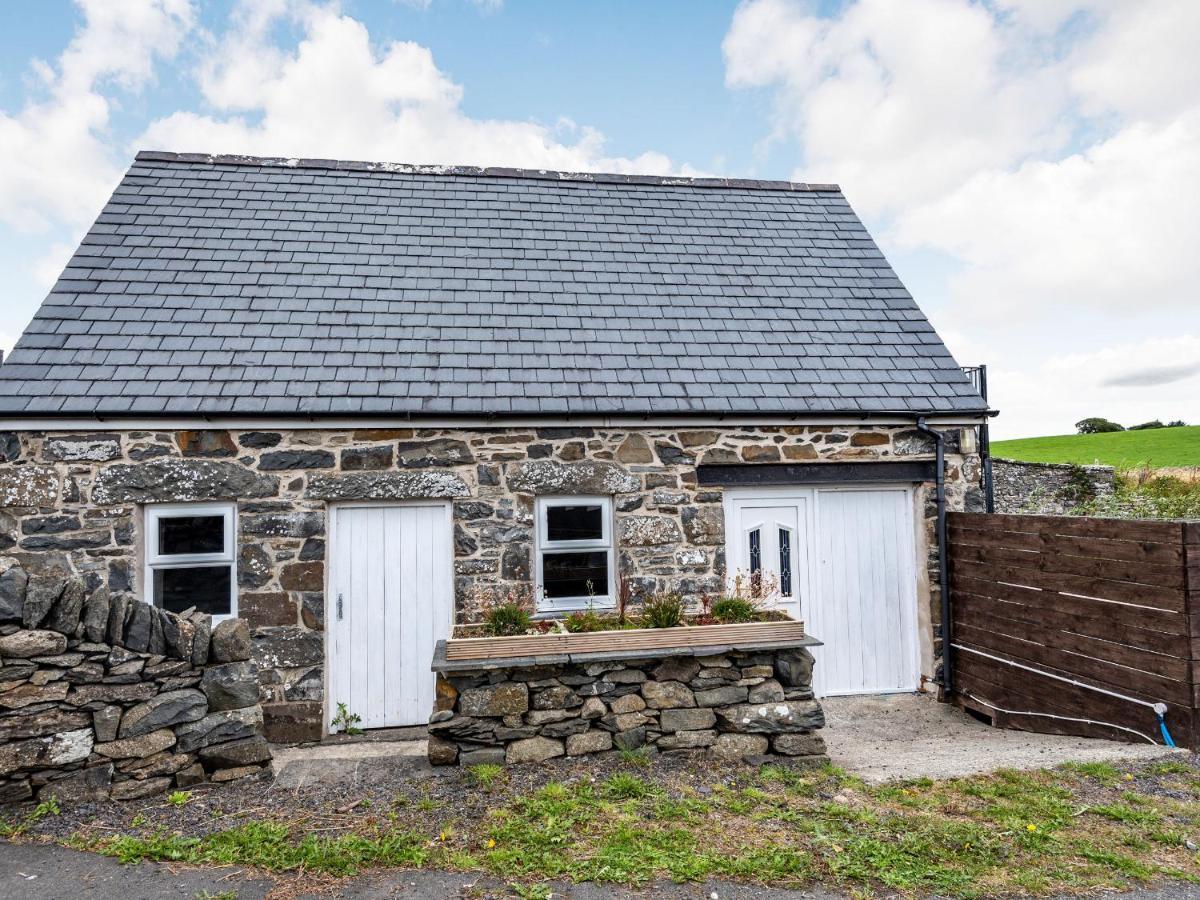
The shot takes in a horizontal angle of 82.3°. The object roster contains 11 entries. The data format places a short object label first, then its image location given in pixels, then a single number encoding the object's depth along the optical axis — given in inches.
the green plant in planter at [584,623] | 217.5
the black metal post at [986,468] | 311.1
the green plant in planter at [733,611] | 222.4
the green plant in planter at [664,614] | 215.8
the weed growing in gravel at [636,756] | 199.6
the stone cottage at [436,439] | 254.7
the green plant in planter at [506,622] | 212.8
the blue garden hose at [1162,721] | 208.3
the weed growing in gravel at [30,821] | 159.2
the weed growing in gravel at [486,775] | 187.3
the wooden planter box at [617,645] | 197.2
